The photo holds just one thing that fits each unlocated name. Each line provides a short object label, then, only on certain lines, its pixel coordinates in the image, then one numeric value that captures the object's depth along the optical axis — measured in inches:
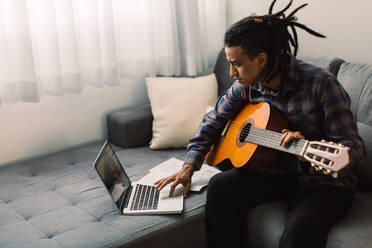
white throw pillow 92.7
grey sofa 62.0
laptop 68.8
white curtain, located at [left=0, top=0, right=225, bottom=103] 82.9
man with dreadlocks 59.8
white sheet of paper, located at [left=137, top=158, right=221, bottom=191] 76.5
